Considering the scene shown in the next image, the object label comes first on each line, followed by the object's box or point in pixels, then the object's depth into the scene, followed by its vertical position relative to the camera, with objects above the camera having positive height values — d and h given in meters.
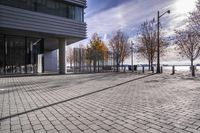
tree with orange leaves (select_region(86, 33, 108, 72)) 23.04 +1.71
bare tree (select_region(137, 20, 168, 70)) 25.45 +4.55
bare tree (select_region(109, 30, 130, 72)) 36.02 +5.87
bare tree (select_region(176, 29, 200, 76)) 21.60 +3.54
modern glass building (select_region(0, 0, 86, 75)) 14.40 +4.39
